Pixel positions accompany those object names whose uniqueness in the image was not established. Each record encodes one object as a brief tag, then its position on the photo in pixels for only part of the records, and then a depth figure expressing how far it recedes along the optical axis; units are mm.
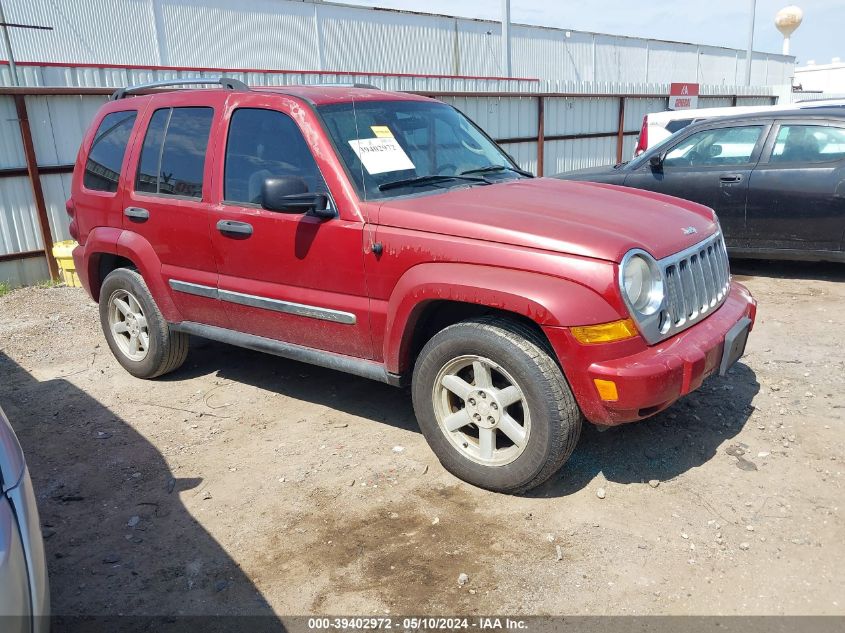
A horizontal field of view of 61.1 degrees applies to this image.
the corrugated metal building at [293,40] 24094
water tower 40281
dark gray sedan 6766
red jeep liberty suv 3170
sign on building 17812
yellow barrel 8406
